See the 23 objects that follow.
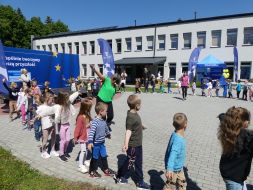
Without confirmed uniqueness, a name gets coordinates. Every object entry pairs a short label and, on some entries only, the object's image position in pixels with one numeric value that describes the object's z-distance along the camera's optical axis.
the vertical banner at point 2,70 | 8.61
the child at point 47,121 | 4.56
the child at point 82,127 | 4.03
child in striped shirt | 3.63
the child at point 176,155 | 2.76
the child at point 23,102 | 7.07
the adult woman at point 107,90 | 5.58
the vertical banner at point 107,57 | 11.60
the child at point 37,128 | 5.48
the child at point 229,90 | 13.71
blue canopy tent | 18.57
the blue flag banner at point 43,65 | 9.74
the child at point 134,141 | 3.37
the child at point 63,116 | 4.42
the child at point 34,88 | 7.36
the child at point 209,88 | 14.09
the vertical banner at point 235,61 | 19.10
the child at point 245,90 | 12.73
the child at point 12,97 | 7.61
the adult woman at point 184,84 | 12.15
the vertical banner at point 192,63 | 17.66
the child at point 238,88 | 13.34
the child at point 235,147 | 2.16
